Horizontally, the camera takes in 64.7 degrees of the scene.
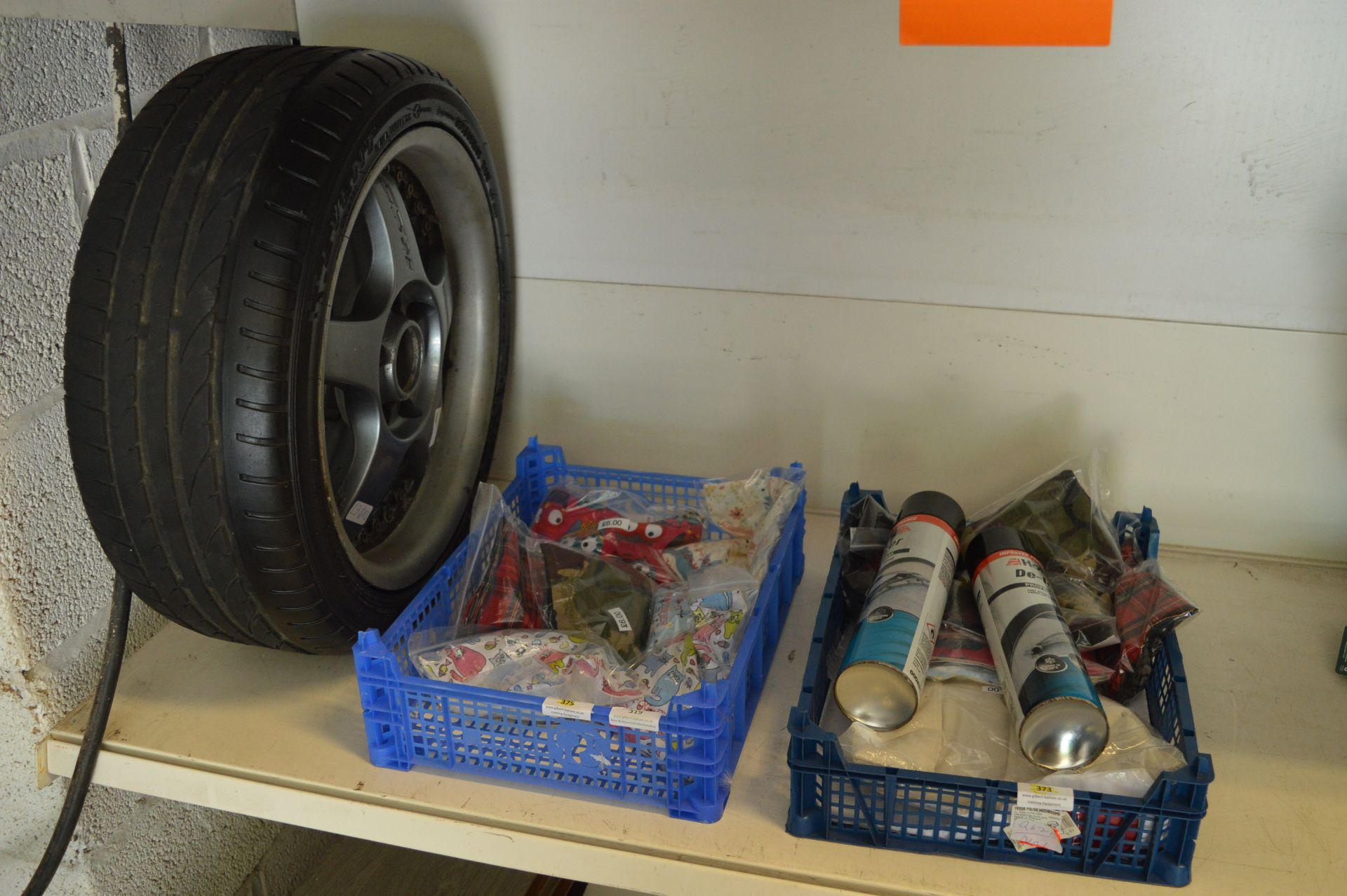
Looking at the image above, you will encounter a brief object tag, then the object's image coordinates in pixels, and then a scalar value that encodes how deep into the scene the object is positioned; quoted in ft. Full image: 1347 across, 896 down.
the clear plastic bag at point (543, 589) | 3.49
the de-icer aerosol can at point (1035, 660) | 2.74
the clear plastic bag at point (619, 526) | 3.87
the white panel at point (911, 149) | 3.67
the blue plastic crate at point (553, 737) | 2.84
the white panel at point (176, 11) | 2.88
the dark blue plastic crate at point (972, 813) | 2.62
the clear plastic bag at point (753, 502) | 3.80
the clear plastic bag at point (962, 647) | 3.17
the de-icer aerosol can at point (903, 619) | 2.86
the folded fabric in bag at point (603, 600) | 3.47
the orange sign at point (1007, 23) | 3.63
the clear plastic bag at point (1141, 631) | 3.16
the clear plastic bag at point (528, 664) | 3.10
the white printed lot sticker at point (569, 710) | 2.82
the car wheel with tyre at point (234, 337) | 2.72
